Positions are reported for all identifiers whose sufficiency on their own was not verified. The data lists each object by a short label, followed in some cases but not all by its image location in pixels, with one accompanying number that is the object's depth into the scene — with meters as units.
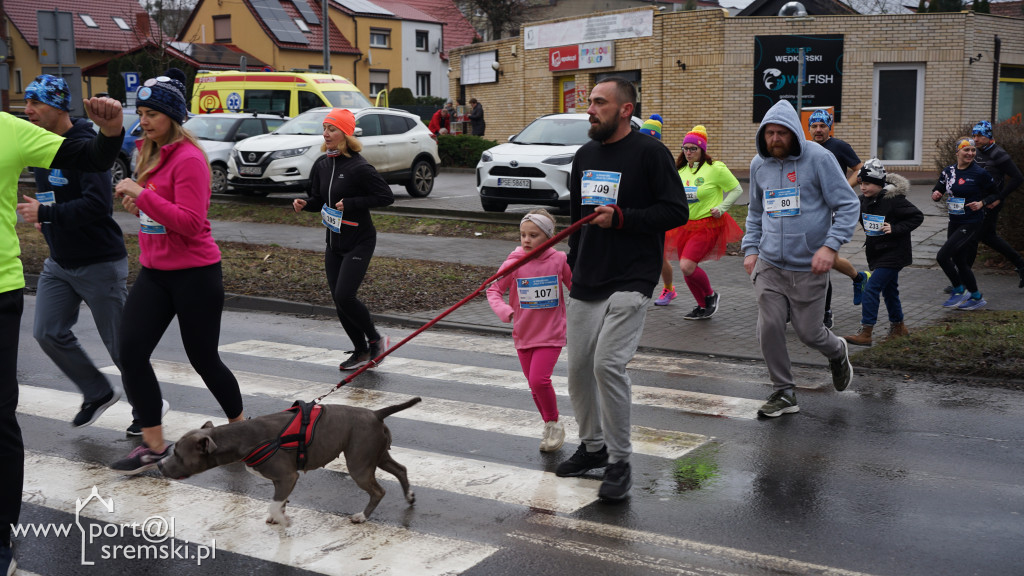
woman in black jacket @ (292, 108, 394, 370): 7.82
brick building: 24.86
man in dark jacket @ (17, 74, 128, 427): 5.46
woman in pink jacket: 5.05
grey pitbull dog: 4.29
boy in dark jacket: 8.62
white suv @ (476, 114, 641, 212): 16.06
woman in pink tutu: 9.84
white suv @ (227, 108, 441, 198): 19.05
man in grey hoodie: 6.30
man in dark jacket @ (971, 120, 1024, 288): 10.70
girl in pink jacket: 5.59
